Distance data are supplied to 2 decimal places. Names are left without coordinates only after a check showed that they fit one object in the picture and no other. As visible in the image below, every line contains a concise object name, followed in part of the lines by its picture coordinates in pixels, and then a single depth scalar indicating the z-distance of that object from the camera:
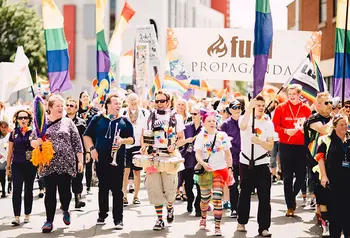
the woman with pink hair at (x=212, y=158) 9.80
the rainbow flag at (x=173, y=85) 17.75
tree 46.34
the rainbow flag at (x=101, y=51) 14.58
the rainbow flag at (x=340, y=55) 11.19
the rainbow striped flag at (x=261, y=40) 9.63
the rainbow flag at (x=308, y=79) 12.00
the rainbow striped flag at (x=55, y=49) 12.67
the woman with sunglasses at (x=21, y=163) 10.39
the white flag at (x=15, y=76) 14.93
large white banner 16.17
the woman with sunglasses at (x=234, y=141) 11.17
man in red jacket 11.32
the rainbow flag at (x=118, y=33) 17.95
